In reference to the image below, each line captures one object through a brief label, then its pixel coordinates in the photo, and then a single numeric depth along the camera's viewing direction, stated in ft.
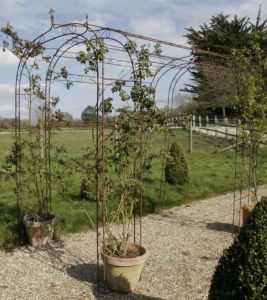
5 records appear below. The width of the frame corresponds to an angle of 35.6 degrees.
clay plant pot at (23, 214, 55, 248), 20.38
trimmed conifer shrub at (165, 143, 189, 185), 33.53
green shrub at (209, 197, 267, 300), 9.71
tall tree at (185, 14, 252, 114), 79.10
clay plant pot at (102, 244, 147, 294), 15.34
